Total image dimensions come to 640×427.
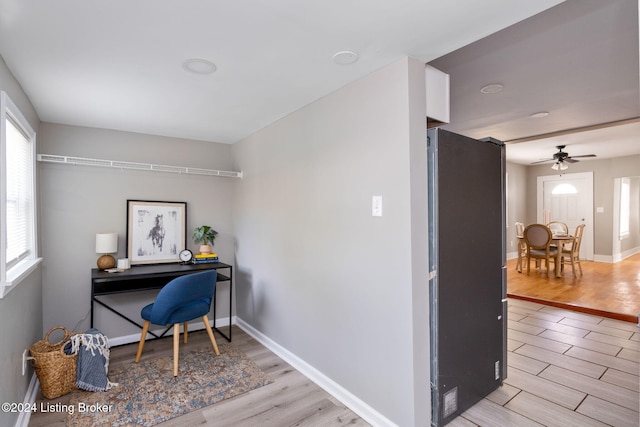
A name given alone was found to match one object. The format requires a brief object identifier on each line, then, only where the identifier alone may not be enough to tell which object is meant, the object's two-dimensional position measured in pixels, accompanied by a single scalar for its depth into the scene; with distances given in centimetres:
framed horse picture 350
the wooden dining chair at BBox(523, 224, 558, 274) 584
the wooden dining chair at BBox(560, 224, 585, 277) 600
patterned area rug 218
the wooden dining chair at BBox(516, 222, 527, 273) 655
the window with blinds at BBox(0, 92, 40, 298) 172
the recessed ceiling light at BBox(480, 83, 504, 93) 274
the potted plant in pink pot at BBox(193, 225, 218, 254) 372
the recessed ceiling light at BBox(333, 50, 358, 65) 187
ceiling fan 574
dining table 589
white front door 769
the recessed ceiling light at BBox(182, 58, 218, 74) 197
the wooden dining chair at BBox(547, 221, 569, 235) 731
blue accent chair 270
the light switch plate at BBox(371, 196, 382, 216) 206
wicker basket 234
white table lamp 317
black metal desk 294
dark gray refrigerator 201
